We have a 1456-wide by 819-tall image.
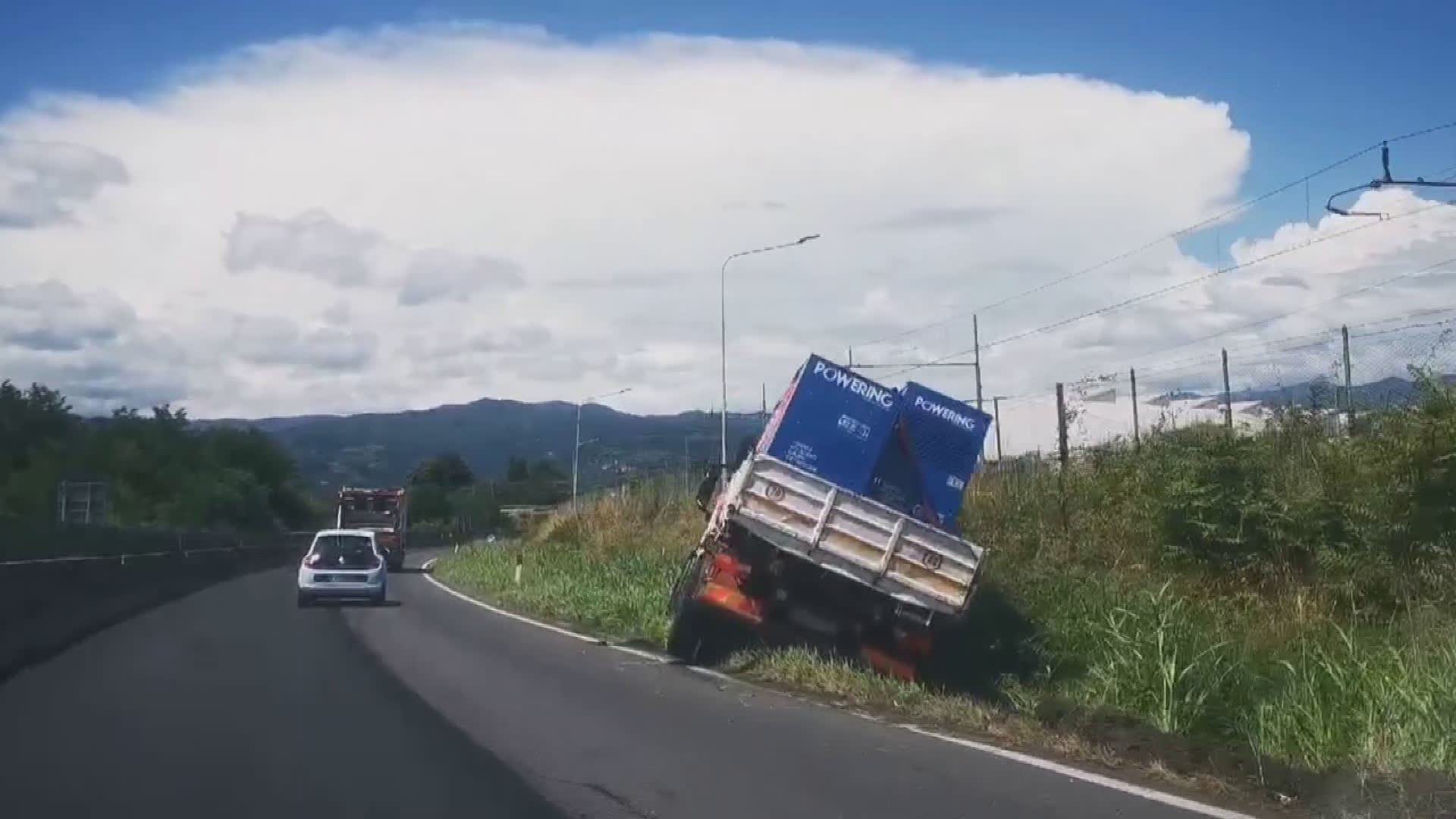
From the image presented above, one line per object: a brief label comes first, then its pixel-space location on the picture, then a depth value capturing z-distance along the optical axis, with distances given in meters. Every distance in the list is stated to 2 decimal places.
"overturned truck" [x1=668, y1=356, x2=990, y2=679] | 17.06
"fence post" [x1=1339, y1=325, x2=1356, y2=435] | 22.01
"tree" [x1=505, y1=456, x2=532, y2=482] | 169.64
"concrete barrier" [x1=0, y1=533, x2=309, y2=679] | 22.25
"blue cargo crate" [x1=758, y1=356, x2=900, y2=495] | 18.81
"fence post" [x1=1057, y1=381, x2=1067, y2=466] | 27.53
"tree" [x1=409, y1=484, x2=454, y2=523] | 143.12
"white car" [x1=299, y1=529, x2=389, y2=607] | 34.81
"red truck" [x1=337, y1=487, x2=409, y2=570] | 62.16
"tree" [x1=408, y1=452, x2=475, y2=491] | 160.88
